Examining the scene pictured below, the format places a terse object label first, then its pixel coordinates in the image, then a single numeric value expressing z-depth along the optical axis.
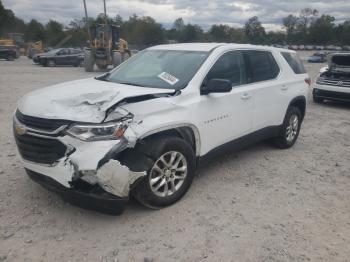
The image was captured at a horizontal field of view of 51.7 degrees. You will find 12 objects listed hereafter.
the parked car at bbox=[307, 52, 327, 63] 37.71
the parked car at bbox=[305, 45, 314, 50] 73.86
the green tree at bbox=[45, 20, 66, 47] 62.78
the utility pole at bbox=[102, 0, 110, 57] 20.83
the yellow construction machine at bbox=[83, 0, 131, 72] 20.91
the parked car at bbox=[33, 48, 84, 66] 25.97
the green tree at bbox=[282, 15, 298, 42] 95.38
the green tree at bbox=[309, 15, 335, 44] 79.81
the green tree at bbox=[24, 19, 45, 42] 63.56
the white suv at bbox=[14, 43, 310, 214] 3.29
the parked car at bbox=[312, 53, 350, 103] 10.46
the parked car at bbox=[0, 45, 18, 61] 31.58
